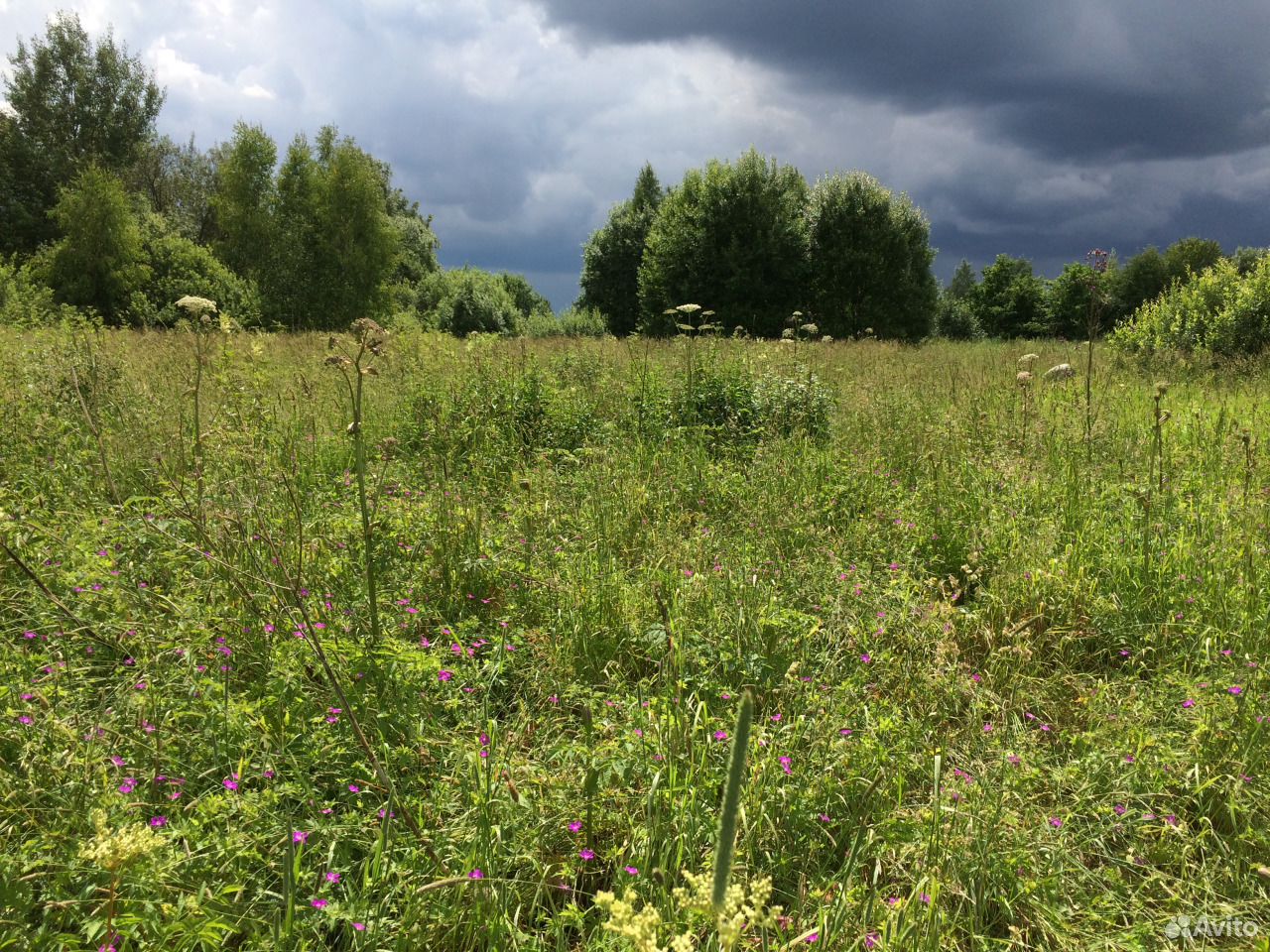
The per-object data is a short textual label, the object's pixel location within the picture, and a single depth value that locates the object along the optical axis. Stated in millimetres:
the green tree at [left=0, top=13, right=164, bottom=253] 27172
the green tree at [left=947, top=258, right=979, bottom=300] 86625
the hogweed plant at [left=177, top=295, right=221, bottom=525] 2987
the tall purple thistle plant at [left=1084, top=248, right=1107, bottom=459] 4254
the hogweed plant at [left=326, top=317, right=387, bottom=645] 2252
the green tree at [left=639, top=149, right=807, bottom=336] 22531
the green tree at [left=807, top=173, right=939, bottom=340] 23266
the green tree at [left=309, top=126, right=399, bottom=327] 25266
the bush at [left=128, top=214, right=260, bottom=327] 20328
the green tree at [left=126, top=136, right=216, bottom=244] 34125
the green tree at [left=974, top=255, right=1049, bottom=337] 60534
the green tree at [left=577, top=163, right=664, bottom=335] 34719
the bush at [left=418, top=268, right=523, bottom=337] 30750
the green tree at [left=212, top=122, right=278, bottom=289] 23922
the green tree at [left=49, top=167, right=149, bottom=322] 19812
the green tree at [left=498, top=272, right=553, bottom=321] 50438
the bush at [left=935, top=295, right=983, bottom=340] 48094
